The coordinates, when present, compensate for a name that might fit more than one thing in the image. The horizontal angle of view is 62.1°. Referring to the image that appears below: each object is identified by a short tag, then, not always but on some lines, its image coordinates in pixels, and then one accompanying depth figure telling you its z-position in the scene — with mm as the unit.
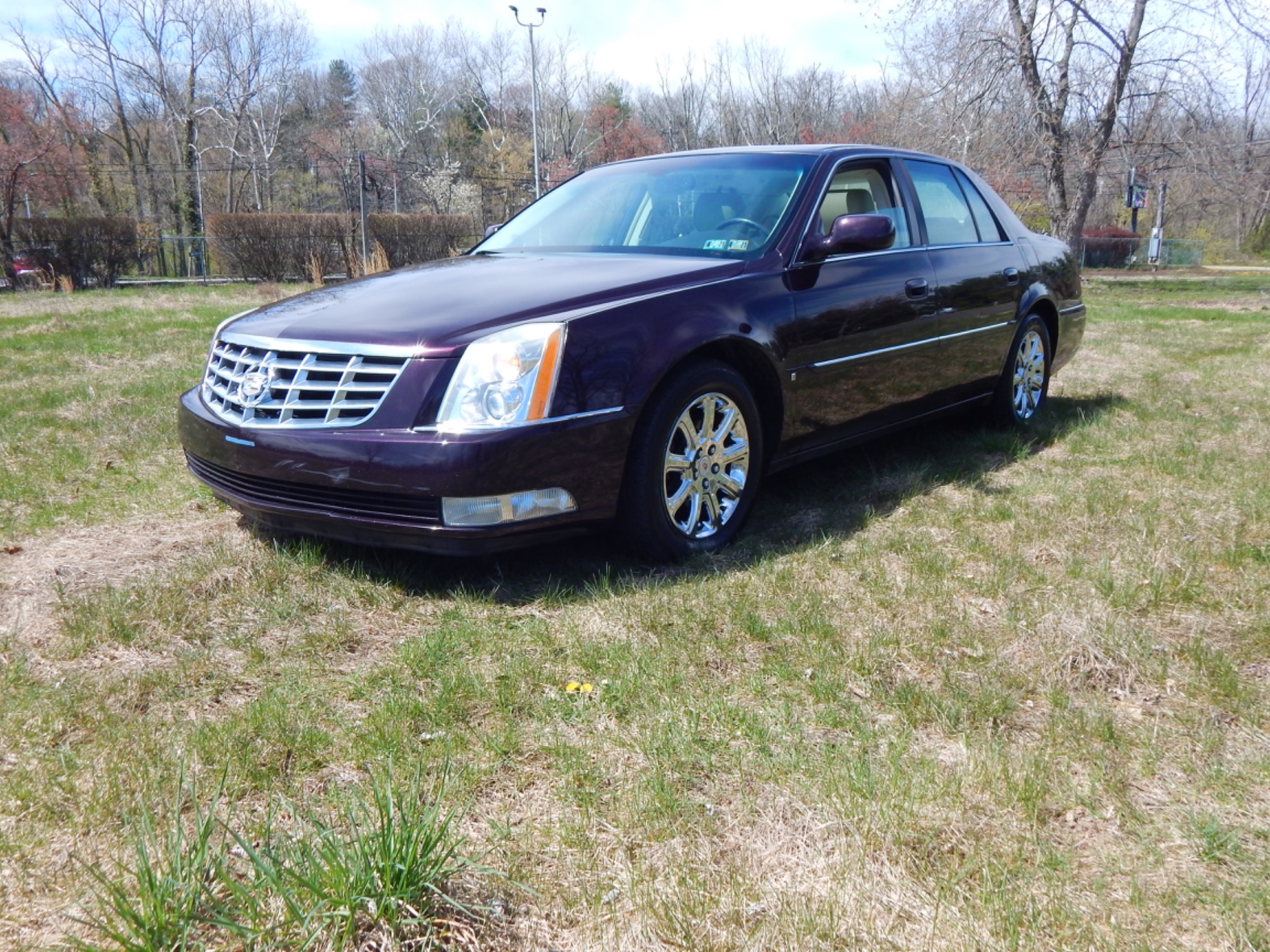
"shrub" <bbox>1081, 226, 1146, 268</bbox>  42375
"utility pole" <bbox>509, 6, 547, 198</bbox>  32062
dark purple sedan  3281
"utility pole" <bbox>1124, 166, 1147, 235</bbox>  42312
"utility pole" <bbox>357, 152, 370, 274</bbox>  18734
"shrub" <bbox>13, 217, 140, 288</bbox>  20469
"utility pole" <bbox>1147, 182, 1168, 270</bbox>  39969
